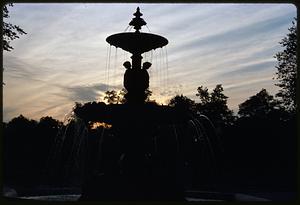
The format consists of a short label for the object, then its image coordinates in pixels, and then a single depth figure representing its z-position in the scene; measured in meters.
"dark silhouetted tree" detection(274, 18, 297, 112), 36.09
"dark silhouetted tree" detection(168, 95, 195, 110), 56.45
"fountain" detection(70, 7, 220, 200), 11.51
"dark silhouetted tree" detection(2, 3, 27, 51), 21.20
